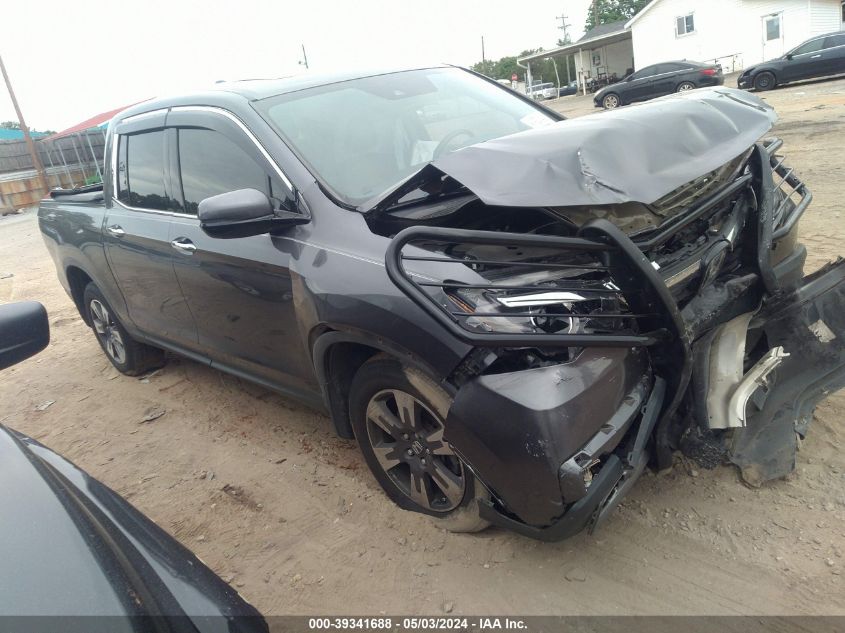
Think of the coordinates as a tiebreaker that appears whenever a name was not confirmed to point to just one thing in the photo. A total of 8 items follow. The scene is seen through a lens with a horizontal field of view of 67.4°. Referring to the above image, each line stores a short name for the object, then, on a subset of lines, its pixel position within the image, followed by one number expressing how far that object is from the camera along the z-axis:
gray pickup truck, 2.02
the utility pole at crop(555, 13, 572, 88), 71.88
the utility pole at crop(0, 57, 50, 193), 24.11
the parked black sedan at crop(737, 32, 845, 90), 17.97
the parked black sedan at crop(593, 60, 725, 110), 20.47
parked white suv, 41.24
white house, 27.31
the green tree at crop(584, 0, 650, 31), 61.30
